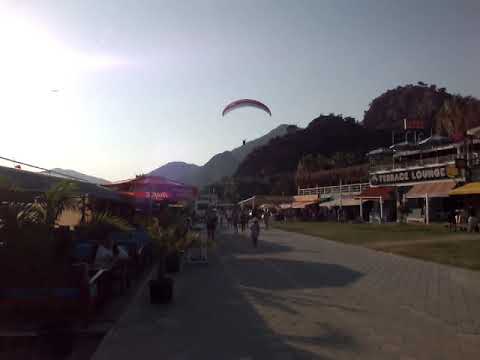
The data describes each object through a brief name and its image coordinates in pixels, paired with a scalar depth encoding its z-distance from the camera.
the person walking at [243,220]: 36.27
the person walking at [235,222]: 34.48
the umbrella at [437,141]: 45.12
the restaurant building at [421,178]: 37.81
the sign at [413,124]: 55.76
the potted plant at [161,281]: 8.95
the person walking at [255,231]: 21.44
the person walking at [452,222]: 28.84
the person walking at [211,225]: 24.53
